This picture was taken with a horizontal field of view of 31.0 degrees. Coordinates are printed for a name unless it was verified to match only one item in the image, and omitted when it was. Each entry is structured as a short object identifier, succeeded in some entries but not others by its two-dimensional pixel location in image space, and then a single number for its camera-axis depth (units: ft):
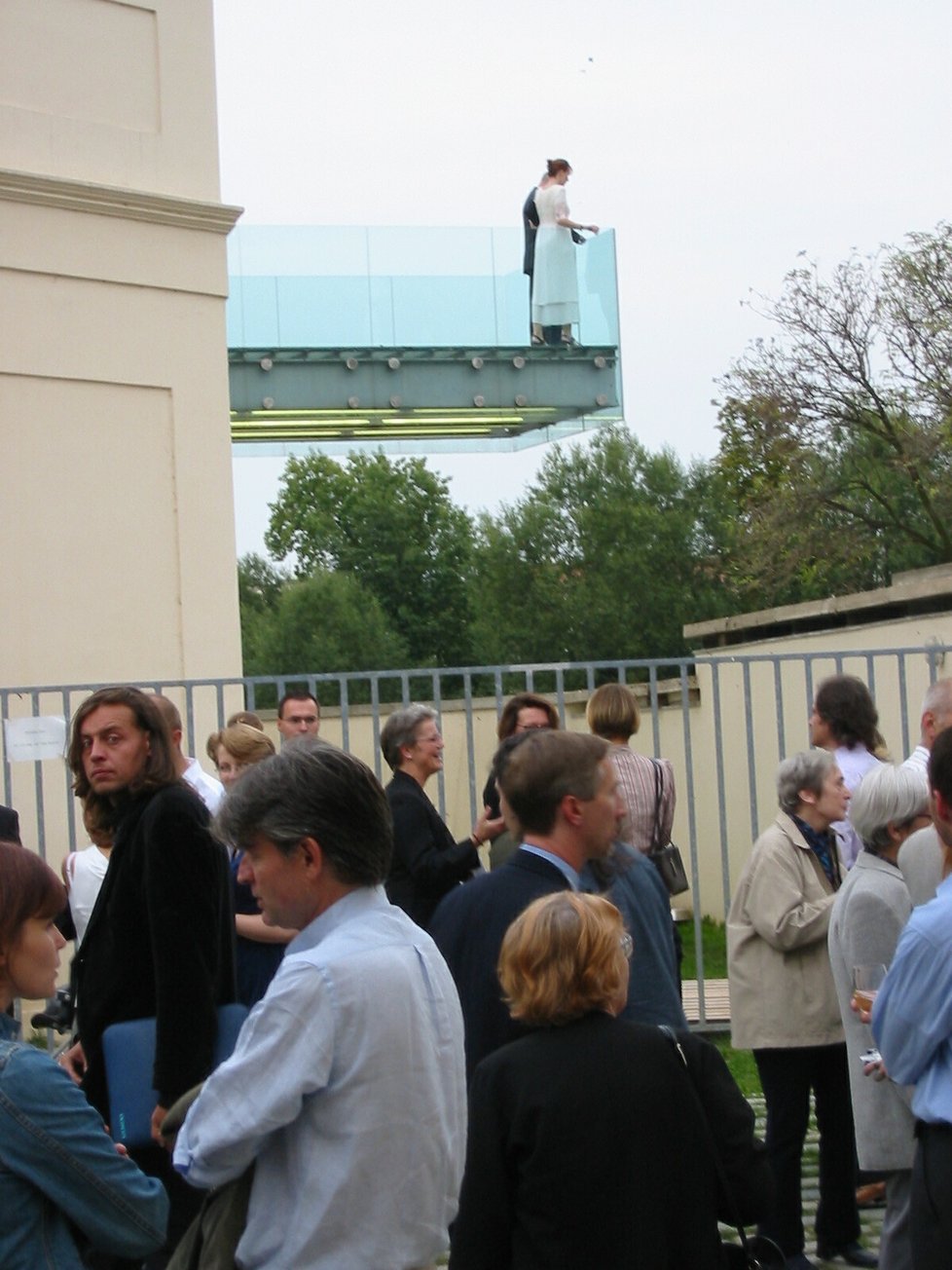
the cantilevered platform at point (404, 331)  64.34
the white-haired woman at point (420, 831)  20.75
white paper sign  28.17
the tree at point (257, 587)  204.74
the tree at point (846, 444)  100.94
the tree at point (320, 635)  170.30
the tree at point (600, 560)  139.64
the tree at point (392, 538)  206.49
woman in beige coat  19.69
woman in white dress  63.10
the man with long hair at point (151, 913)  13.94
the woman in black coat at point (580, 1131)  10.64
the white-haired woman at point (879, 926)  16.21
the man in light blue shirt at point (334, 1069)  8.97
